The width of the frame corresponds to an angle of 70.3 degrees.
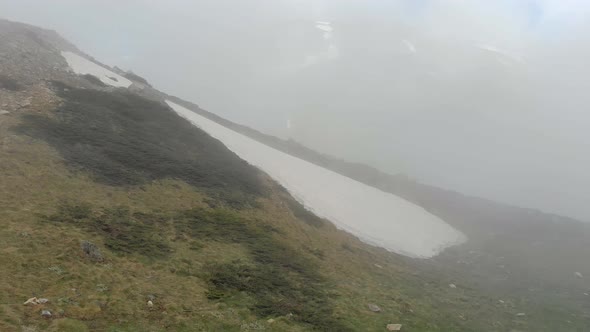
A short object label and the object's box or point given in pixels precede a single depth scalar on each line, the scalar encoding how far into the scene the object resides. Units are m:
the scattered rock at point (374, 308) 20.38
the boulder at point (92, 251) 16.55
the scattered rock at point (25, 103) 28.70
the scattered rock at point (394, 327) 18.38
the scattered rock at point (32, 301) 12.66
